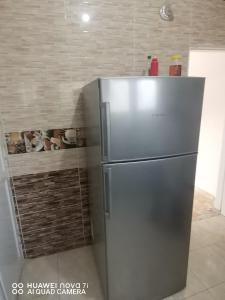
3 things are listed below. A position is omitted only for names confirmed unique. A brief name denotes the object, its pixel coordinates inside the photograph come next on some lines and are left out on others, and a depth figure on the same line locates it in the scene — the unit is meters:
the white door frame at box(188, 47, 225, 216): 2.51
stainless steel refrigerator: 1.11
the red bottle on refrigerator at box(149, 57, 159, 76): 1.53
